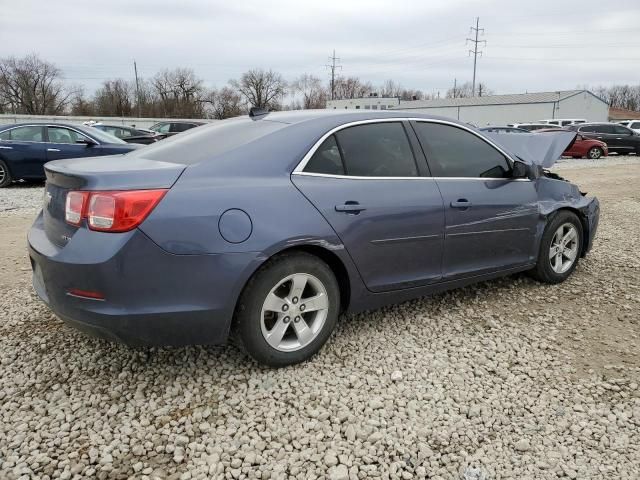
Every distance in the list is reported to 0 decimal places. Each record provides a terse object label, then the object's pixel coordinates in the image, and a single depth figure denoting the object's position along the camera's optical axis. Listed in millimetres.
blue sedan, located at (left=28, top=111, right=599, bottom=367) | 2488
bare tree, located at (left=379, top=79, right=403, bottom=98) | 98294
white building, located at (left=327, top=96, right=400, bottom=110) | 80000
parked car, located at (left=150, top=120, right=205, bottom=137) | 19016
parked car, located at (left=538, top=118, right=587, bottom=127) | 35388
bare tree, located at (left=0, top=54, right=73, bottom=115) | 63781
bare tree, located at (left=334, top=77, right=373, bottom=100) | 96194
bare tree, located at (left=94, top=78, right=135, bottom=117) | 65562
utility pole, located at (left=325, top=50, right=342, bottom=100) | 84188
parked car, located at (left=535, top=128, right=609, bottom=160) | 21906
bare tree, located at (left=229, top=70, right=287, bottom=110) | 80000
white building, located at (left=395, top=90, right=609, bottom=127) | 58250
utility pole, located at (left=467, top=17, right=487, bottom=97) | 67988
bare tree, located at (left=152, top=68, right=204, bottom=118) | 66000
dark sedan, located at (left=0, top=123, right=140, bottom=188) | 10602
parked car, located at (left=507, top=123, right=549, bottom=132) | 26803
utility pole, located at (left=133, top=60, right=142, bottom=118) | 67000
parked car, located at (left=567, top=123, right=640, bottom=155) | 23594
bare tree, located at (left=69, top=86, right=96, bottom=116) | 63644
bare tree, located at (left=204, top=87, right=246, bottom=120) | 71438
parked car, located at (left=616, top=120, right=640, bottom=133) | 30236
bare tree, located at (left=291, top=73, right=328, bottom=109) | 85575
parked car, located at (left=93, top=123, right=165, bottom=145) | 15703
